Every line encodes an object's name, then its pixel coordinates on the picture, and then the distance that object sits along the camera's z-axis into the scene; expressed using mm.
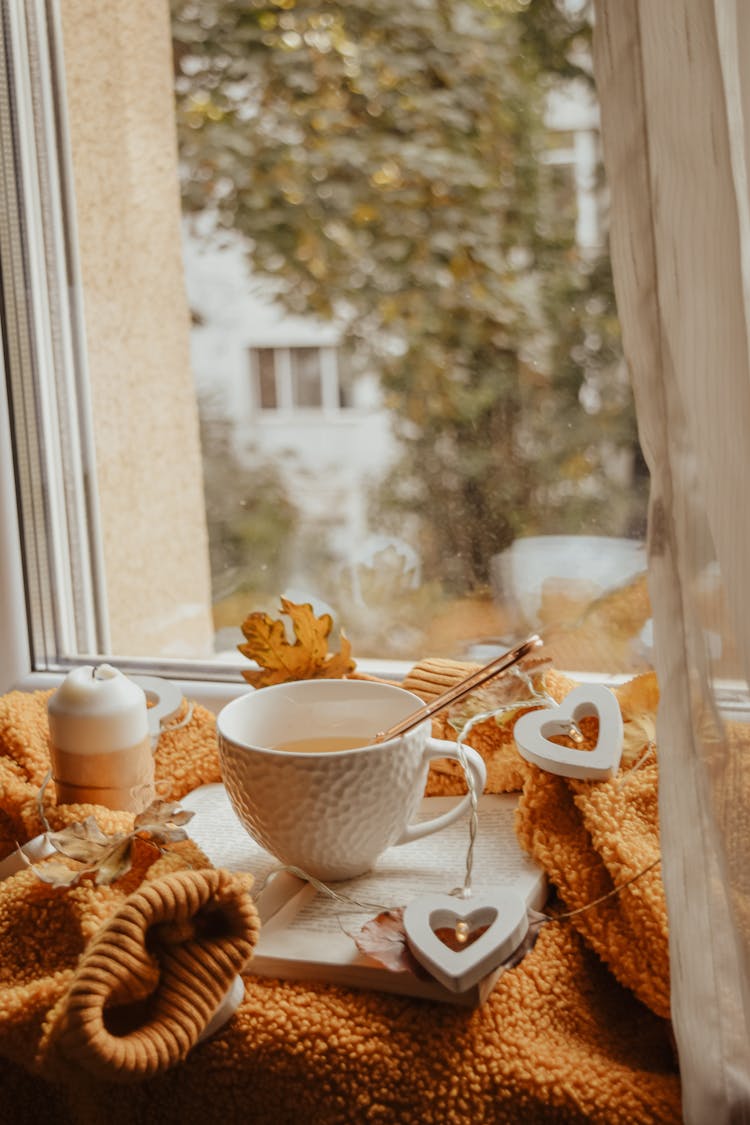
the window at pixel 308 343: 938
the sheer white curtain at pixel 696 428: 458
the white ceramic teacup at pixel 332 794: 591
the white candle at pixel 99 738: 695
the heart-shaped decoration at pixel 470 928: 529
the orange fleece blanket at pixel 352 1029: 497
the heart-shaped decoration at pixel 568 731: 665
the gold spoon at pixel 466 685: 636
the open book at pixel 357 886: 565
